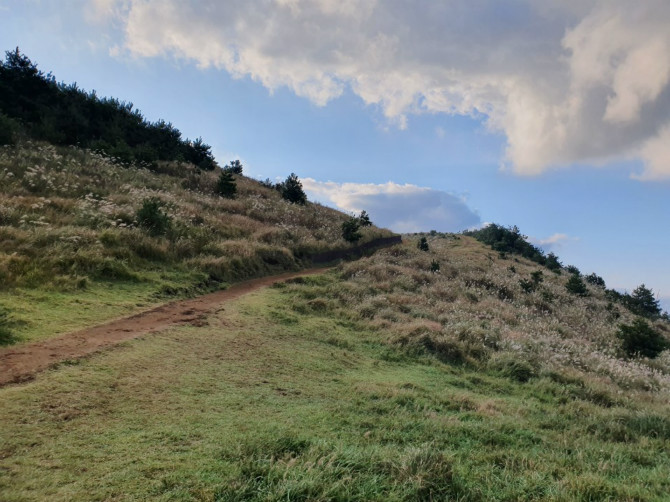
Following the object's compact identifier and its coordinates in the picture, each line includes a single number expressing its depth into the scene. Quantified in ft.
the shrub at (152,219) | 47.73
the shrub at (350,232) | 82.33
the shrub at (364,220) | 108.09
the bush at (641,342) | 51.67
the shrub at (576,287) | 95.91
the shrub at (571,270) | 166.10
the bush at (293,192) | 103.65
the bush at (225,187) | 83.82
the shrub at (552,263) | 154.96
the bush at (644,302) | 109.09
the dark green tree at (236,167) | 127.34
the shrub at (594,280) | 147.88
